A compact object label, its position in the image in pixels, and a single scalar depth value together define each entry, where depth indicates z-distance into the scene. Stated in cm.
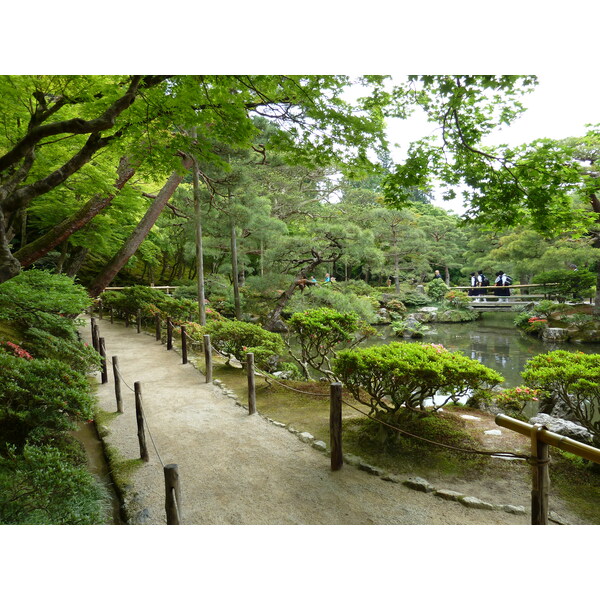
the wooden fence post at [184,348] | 662
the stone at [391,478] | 283
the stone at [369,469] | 294
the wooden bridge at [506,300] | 1148
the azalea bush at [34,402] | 263
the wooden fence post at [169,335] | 785
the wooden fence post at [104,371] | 552
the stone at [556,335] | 996
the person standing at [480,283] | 1213
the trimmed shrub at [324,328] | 528
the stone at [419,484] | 270
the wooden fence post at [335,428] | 300
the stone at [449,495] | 258
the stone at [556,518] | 237
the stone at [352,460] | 310
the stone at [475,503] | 251
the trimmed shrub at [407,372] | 314
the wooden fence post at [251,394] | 435
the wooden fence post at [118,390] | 445
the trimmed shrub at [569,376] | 319
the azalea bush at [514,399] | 441
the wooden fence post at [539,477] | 192
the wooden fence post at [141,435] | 325
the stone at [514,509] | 246
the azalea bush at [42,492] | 219
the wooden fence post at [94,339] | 696
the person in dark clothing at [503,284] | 1045
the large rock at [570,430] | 357
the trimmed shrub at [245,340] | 587
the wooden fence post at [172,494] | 203
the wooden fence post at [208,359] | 560
